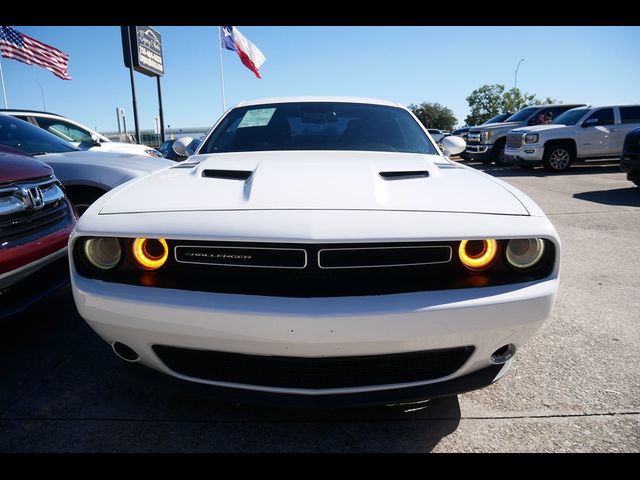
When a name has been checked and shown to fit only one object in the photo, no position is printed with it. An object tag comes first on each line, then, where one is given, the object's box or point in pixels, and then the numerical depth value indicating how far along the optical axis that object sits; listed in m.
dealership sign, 16.80
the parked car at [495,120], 14.83
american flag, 13.66
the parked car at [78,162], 3.34
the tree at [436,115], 78.75
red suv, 1.97
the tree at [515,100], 59.16
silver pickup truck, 12.48
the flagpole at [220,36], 19.78
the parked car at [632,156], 6.89
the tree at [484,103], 61.41
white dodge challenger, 1.30
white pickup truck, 10.42
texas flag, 19.61
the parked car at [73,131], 5.37
